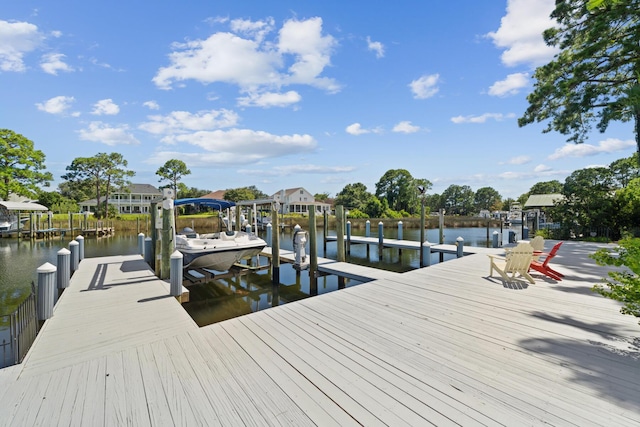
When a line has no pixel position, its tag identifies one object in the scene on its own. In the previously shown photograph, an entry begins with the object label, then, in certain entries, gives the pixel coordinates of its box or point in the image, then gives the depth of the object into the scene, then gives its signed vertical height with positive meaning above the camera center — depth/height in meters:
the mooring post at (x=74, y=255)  8.19 -1.11
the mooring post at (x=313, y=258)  8.45 -1.35
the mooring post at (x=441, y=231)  12.76 -1.11
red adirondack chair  6.19 -1.33
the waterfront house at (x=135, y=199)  47.09 +2.46
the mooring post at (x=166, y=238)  7.07 -0.59
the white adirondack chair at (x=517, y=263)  5.97 -1.14
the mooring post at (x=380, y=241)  14.27 -1.51
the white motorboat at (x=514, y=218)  39.93 -1.31
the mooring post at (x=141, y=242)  11.15 -1.09
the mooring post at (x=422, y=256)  9.51 -1.50
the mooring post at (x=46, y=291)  4.11 -1.10
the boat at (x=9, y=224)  22.42 -0.65
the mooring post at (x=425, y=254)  9.58 -1.43
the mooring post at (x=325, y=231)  15.77 -1.15
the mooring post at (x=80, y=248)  9.46 -1.08
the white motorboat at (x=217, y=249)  8.09 -1.02
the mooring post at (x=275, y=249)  8.68 -1.09
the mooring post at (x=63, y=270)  6.17 -1.16
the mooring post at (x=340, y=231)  10.04 -0.71
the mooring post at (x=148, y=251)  9.00 -1.17
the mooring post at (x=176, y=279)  5.64 -1.26
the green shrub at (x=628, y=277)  2.72 -0.70
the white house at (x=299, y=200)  49.72 +2.03
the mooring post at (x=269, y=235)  12.60 -1.01
